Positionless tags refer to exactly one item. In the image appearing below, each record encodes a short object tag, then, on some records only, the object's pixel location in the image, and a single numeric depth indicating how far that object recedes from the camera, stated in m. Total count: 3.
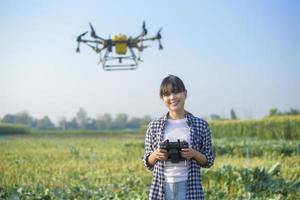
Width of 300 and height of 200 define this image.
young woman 3.46
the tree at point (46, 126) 82.61
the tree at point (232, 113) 78.38
